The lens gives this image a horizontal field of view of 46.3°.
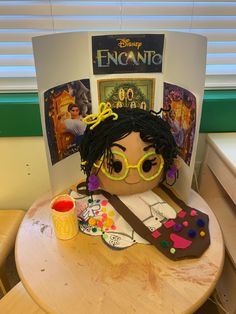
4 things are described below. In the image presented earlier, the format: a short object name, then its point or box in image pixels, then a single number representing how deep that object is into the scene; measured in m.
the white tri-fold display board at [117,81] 0.63
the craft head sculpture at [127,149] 0.62
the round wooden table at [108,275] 0.51
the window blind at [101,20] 0.83
